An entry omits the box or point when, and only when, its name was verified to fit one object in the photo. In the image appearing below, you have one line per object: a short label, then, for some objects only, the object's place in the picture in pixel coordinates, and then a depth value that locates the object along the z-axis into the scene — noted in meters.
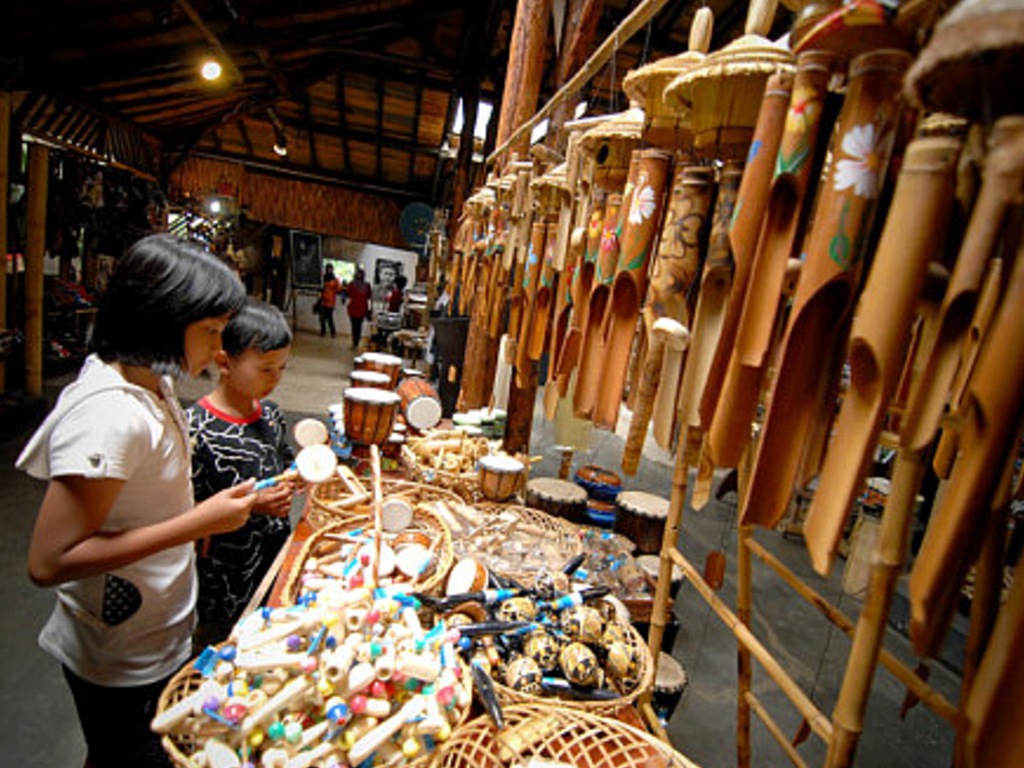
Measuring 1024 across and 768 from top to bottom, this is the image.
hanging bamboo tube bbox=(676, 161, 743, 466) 0.82
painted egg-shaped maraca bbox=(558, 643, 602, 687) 1.38
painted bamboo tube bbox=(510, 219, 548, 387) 1.59
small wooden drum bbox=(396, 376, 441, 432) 3.13
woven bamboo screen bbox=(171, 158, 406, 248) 12.07
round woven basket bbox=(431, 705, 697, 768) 1.13
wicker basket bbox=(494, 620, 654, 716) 1.29
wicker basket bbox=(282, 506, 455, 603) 1.56
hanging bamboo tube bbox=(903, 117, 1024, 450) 0.46
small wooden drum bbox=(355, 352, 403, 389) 3.64
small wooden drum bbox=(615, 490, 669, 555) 2.86
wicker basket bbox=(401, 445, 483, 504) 2.55
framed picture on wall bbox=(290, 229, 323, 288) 13.90
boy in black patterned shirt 1.88
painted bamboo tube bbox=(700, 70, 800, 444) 0.71
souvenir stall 0.53
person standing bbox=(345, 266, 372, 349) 11.44
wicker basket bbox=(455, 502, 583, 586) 1.97
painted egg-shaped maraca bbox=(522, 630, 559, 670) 1.41
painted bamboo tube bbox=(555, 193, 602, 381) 1.20
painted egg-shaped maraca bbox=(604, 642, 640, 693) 1.46
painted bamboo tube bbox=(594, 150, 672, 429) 0.99
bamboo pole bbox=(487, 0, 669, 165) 1.32
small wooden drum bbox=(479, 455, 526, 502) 2.45
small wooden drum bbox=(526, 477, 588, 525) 2.78
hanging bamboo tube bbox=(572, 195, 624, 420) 1.09
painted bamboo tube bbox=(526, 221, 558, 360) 1.50
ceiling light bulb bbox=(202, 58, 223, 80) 5.82
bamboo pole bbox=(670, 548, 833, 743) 0.87
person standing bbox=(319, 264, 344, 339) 12.73
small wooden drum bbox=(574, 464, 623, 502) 3.32
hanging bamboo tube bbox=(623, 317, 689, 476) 0.87
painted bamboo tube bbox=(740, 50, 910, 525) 0.61
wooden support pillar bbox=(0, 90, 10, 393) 4.68
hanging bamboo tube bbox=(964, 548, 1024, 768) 0.51
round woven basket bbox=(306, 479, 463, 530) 1.97
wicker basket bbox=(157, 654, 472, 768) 1.02
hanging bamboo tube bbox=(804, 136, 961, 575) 0.53
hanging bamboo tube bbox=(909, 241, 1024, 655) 0.47
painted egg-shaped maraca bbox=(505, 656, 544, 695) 1.33
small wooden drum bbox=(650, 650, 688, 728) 2.14
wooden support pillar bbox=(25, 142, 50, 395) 5.42
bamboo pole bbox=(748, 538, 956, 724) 0.80
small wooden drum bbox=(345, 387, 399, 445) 2.50
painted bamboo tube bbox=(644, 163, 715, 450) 0.89
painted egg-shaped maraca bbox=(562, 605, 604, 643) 1.49
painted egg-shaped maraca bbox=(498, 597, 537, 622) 1.54
